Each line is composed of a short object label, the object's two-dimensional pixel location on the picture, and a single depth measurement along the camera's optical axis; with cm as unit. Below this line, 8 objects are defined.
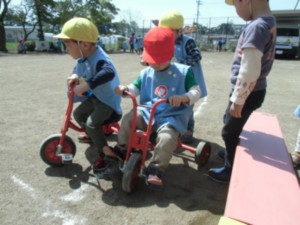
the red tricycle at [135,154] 240
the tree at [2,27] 2296
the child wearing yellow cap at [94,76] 275
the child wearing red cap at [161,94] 248
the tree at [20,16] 3150
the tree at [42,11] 2845
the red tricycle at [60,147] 281
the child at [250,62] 214
